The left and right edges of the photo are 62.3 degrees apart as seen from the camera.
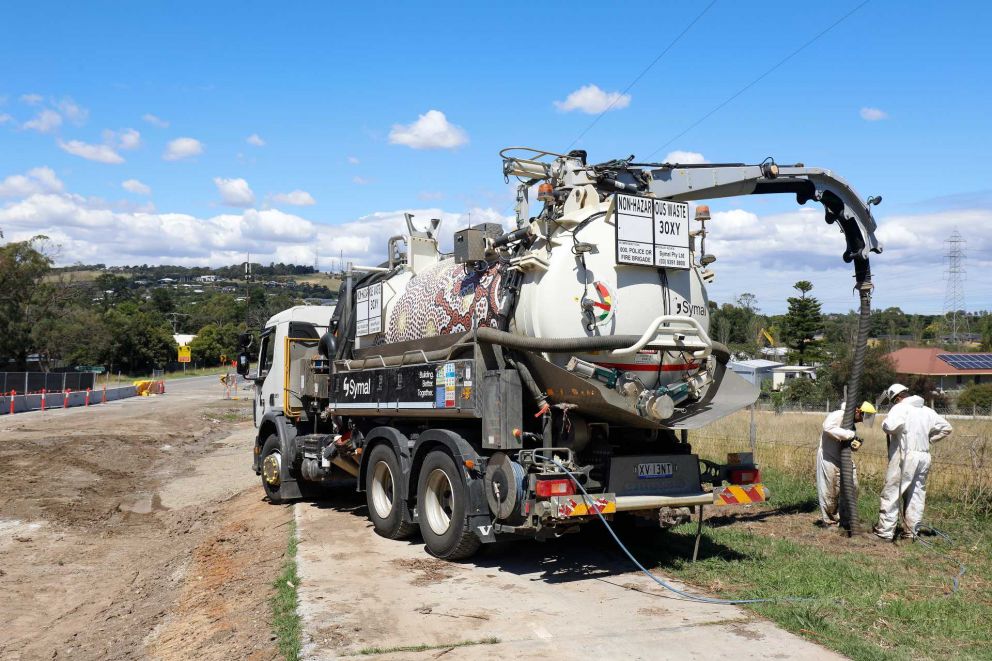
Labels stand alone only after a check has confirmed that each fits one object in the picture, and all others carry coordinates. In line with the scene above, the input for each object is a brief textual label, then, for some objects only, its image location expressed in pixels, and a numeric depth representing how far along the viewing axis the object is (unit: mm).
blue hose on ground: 6945
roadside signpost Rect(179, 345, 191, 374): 66706
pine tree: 61375
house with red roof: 54438
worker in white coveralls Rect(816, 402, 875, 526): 10367
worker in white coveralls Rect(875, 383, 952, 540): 9352
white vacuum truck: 7887
